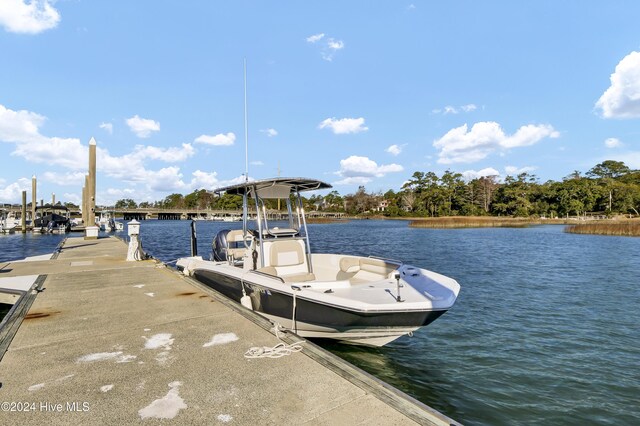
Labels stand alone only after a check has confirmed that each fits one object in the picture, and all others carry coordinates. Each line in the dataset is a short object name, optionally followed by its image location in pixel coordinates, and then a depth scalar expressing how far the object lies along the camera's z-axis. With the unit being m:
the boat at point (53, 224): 38.35
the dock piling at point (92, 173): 18.39
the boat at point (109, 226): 44.18
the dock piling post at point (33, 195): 37.81
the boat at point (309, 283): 4.91
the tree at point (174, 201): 189.44
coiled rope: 3.90
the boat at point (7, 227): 36.47
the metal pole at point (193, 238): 11.88
